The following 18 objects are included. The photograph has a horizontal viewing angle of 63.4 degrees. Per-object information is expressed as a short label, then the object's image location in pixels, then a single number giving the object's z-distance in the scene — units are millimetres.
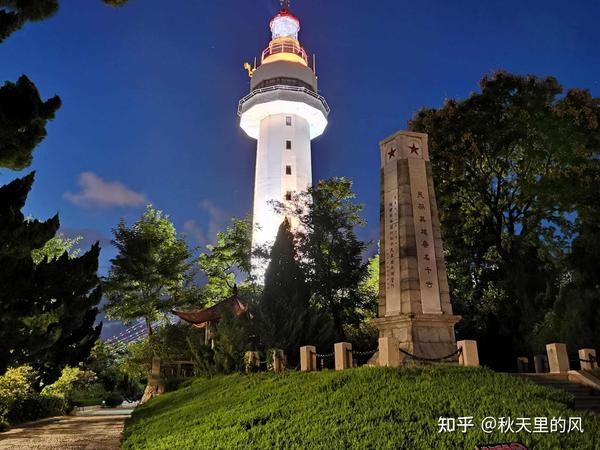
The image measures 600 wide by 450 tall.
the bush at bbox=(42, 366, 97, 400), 21109
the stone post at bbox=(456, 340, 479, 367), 10969
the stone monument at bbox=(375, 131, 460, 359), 12312
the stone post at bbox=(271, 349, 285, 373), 14395
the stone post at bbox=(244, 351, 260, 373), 15688
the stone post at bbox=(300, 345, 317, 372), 13398
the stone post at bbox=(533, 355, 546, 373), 13164
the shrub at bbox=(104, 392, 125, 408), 34375
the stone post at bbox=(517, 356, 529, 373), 14312
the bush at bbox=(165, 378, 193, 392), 19731
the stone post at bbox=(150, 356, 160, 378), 21427
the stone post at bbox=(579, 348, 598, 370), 11953
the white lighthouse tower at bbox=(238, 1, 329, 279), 34969
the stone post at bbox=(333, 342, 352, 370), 12078
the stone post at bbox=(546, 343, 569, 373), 11591
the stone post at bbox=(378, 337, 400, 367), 10523
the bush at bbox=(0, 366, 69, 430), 16884
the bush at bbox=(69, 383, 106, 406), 31359
